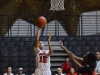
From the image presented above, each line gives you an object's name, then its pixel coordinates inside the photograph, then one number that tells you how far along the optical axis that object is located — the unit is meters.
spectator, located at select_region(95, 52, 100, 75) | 13.77
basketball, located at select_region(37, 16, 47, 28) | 10.54
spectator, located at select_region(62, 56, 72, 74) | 16.39
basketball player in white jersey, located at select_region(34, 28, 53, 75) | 11.30
